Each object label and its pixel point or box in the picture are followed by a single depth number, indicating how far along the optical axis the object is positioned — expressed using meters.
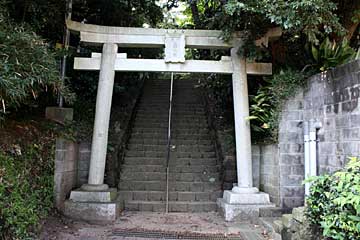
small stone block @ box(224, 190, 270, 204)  5.92
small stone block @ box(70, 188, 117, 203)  5.89
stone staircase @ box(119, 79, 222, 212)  6.78
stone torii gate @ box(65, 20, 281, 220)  6.10
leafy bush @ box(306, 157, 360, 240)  2.84
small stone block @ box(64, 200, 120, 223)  5.74
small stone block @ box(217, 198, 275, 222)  5.79
